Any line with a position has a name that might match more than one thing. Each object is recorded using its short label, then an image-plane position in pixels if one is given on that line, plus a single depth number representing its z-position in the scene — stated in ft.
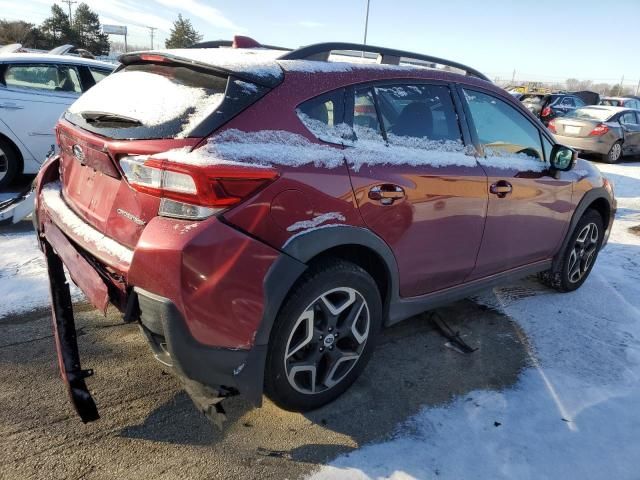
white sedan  19.77
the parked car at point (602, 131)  41.11
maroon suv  6.71
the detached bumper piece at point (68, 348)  7.65
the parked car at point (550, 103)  55.62
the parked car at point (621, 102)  64.54
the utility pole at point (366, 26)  90.45
